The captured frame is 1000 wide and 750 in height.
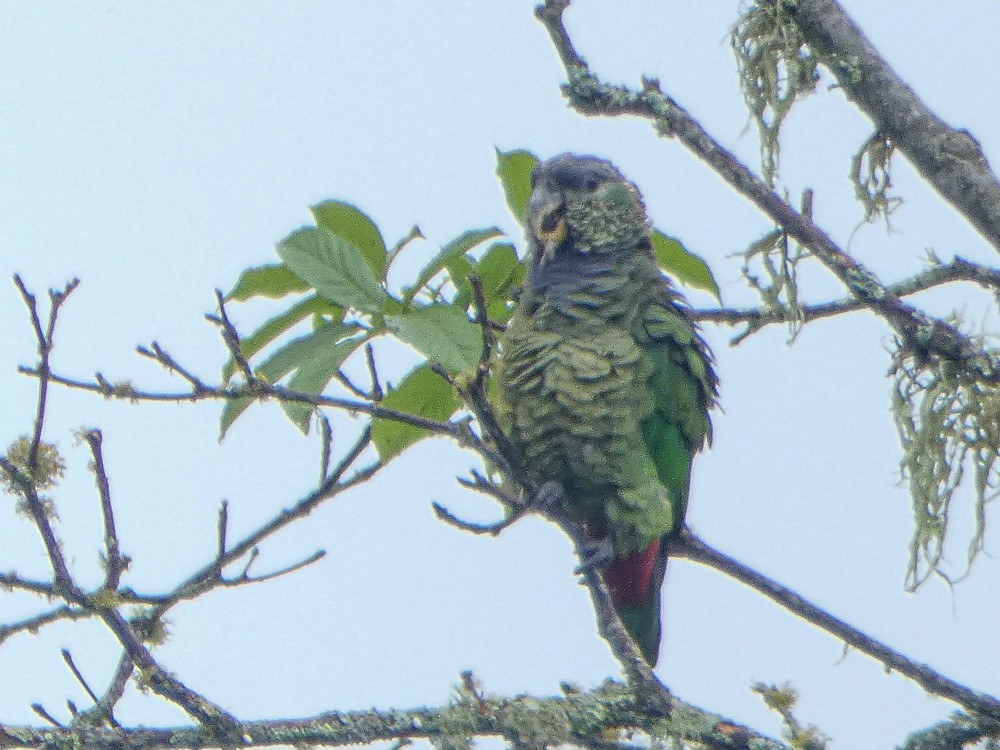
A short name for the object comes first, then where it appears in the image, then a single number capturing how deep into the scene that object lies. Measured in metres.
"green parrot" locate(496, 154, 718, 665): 5.98
